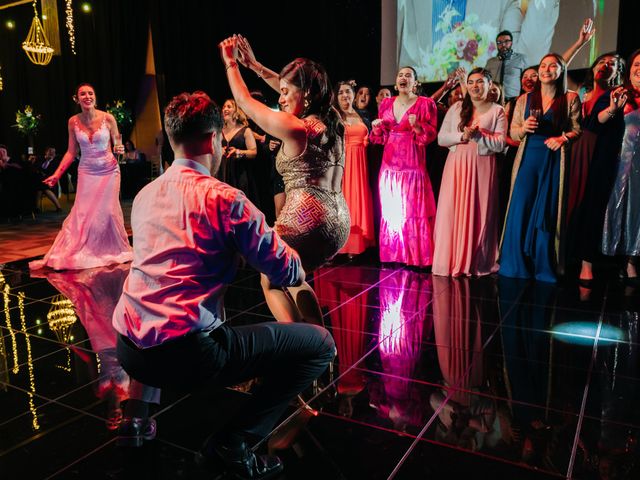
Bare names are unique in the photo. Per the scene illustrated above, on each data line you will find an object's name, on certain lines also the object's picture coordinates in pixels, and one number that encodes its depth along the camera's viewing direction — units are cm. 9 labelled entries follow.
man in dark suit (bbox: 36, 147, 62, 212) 985
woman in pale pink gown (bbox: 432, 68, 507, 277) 468
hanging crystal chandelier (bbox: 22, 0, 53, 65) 967
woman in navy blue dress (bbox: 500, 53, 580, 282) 441
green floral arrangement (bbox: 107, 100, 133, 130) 1317
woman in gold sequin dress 247
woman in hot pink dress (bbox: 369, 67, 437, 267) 498
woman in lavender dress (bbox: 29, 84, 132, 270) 538
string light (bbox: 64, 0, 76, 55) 756
